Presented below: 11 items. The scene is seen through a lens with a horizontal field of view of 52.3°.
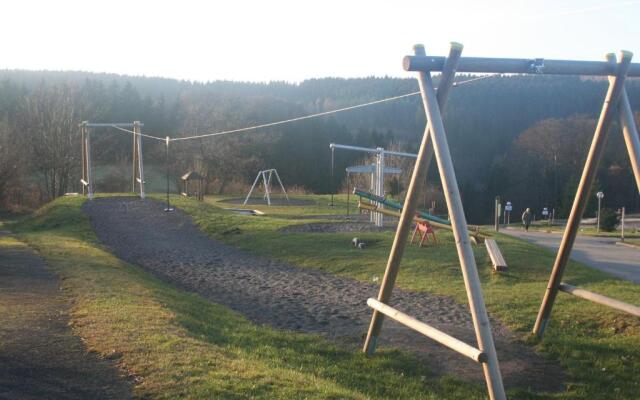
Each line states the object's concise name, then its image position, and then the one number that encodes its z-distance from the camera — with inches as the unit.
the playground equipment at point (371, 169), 931.3
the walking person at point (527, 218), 1502.5
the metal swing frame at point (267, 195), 1530.0
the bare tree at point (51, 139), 1946.4
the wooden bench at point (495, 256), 557.9
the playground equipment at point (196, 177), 1440.7
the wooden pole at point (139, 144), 1120.3
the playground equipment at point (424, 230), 691.3
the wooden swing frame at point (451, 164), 215.9
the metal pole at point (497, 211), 1066.6
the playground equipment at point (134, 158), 1134.4
